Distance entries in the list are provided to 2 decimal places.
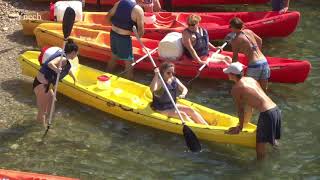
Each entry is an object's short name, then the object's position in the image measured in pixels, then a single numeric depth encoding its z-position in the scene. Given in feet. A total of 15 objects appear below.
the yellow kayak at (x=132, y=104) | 31.19
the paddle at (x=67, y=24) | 33.40
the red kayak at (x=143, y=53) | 37.78
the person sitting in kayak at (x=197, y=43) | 38.51
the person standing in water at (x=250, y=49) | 33.71
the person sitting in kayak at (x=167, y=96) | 32.55
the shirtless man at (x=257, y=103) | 28.19
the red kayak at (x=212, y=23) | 44.37
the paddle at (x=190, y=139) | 31.17
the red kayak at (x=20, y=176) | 25.08
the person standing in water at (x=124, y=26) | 37.11
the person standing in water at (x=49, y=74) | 32.60
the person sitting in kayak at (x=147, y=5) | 47.14
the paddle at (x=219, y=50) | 36.57
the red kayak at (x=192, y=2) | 52.70
